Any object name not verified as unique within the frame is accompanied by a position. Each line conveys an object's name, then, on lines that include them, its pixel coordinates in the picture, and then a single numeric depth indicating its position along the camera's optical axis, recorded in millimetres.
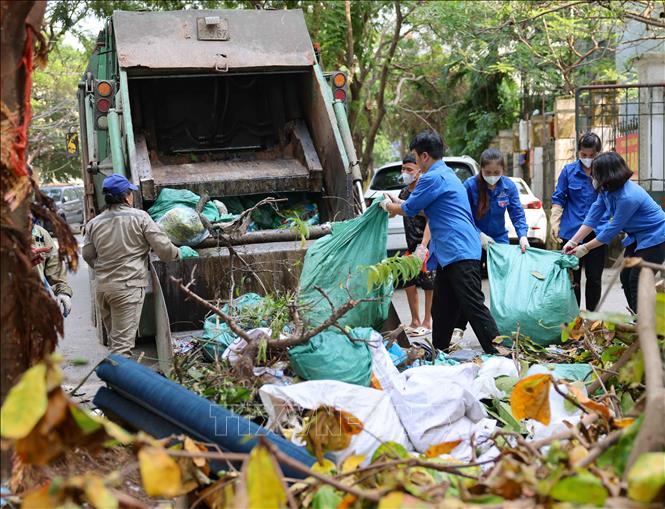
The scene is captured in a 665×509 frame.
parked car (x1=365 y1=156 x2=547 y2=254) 10258
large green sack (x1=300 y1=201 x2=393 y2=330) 4727
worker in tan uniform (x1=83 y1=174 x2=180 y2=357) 5312
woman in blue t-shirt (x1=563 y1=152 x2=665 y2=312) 5453
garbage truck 5898
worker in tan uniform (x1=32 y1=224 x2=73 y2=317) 5112
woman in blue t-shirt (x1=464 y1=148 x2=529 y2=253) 6270
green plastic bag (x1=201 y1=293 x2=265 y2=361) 4637
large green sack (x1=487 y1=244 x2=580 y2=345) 5727
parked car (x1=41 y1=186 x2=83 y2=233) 27156
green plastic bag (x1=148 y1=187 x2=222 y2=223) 6211
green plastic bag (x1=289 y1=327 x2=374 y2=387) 3902
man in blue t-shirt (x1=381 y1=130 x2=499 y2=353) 5266
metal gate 11062
